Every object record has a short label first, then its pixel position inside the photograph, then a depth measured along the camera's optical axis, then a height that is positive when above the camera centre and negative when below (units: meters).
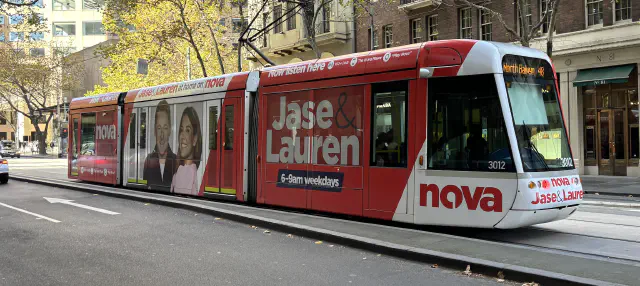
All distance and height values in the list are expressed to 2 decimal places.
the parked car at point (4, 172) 19.58 -0.67
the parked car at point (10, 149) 54.16 +0.48
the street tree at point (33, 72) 48.53 +7.61
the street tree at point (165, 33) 24.55 +6.16
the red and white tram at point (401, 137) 7.38 +0.25
